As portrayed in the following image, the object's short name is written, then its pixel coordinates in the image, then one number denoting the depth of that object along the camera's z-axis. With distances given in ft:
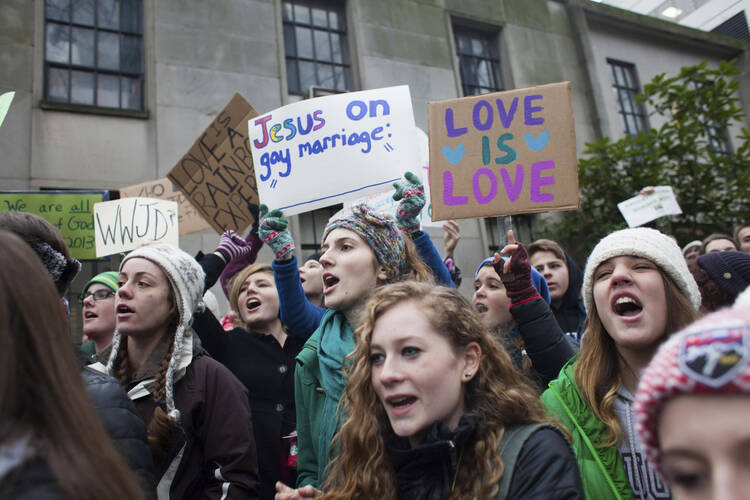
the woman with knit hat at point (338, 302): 7.32
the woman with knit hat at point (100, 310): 10.93
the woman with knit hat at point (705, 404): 2.54
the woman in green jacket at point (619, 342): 6.08
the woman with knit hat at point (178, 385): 7.00
